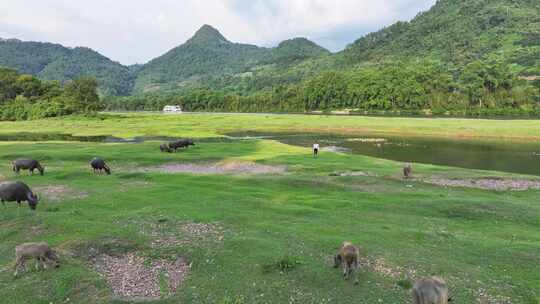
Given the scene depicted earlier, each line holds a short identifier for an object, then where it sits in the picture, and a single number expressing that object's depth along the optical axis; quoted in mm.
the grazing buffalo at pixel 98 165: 35469
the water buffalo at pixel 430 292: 10758
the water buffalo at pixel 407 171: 34969
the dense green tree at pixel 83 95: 148625
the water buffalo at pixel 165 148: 53344
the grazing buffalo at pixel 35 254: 14508
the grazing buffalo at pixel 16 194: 22719
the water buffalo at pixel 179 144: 54588
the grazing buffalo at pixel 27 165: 34719
